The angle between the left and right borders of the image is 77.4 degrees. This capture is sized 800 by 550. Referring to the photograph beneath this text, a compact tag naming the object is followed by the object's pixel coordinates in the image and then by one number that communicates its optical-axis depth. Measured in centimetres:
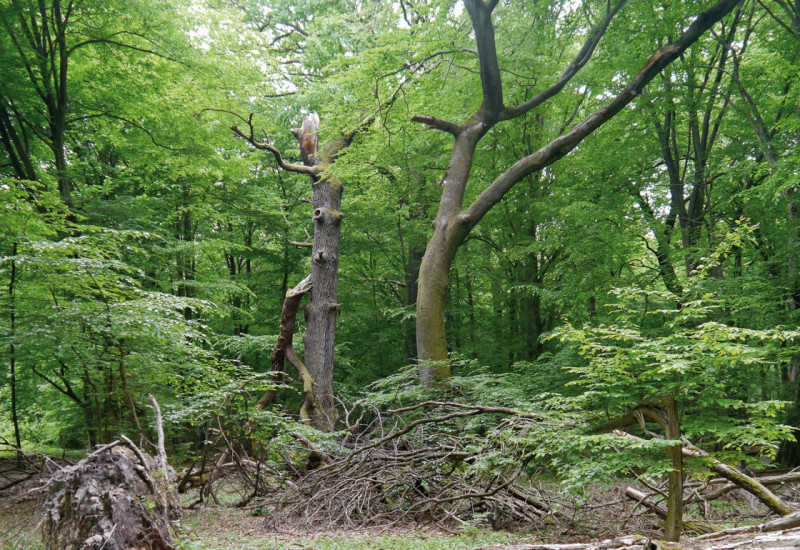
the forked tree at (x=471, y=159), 809
